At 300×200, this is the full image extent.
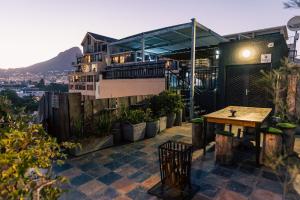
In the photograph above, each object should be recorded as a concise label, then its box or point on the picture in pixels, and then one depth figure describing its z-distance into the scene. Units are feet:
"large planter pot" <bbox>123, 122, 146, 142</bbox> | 15.05
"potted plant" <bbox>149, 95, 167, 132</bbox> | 18.48
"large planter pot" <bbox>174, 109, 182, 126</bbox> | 20.58
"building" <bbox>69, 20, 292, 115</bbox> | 20.29
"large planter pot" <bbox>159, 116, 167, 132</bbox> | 18.09
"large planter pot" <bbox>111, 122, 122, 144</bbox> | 14.82
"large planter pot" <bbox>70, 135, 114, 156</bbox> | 12.24
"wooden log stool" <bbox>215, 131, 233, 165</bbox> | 10.67
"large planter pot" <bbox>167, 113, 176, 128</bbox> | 19.42
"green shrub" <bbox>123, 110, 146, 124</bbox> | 15.61
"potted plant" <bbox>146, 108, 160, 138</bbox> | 16.39
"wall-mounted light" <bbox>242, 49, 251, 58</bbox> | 20.79
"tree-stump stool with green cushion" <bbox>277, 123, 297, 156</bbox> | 12.16
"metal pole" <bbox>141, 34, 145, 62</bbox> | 32.04
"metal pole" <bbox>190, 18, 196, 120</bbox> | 22.12
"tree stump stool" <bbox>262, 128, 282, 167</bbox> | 10.44
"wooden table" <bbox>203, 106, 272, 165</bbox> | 10.29
